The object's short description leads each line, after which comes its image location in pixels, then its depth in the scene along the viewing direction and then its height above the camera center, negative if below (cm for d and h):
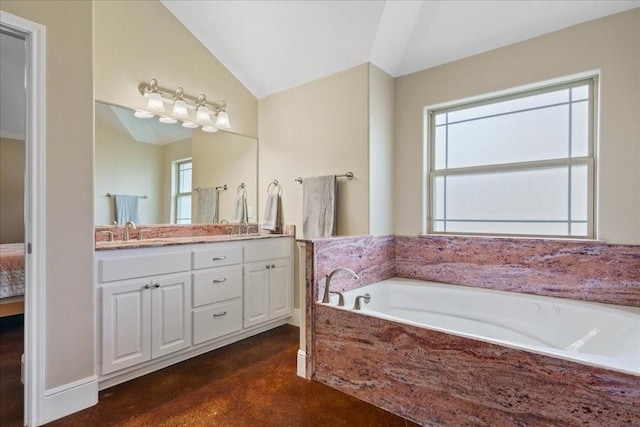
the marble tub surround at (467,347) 142 -68
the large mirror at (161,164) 258 +41
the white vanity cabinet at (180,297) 209 -63
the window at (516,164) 248 +38
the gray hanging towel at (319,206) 304 +4
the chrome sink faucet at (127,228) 262 -13
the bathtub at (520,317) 188 -71
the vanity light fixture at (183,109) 275 +88
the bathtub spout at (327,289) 226 -51
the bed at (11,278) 249 -50
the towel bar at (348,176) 298 +31
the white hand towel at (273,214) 345 -3
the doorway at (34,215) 173 -3
